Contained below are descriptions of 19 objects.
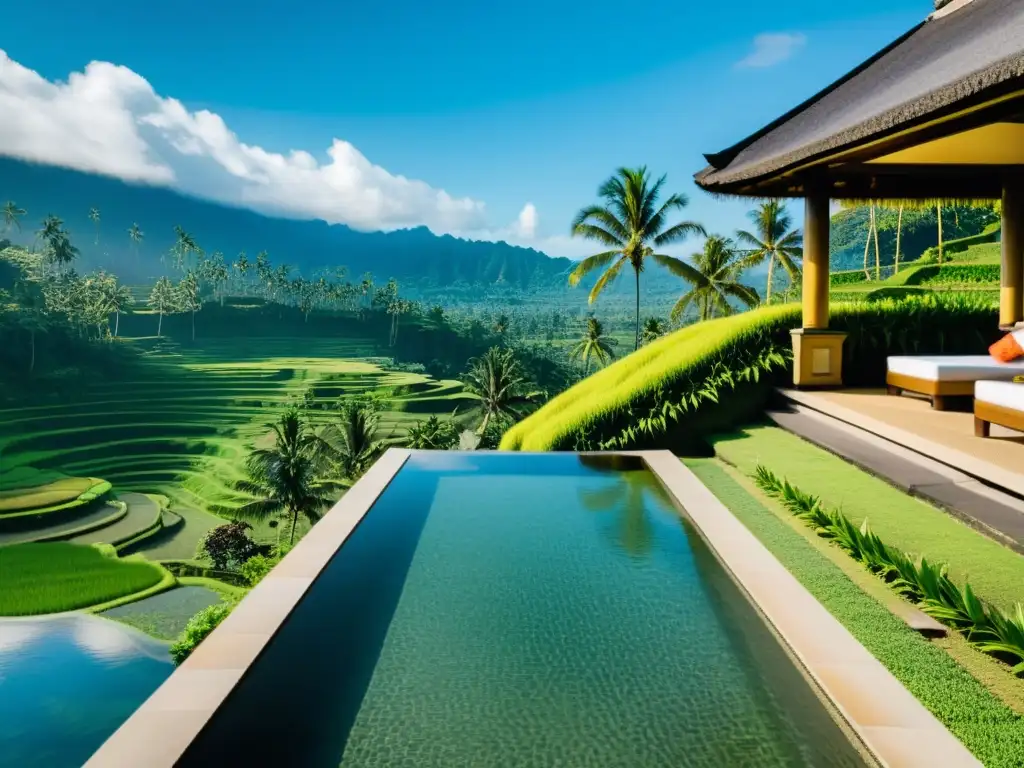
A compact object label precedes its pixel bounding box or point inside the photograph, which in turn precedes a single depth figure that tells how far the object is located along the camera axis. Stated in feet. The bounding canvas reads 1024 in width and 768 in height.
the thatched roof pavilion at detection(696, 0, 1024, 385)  12.07
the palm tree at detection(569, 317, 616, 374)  112.68
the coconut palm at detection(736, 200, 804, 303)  95.20
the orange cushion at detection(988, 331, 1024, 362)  17.28
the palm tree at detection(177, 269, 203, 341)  260.42
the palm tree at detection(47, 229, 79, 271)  272.51
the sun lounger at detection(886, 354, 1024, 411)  18.13
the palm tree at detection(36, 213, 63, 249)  273.54
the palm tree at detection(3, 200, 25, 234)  308.81
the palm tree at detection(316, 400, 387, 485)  102.42
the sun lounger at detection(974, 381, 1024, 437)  14.15
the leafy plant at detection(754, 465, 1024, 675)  9.14
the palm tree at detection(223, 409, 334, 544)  102.78
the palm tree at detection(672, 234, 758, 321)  93.86
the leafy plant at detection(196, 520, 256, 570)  118.83
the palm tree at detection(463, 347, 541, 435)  100.27
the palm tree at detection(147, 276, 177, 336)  257.96
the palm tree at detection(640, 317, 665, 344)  131.34
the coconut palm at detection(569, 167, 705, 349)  82.89
